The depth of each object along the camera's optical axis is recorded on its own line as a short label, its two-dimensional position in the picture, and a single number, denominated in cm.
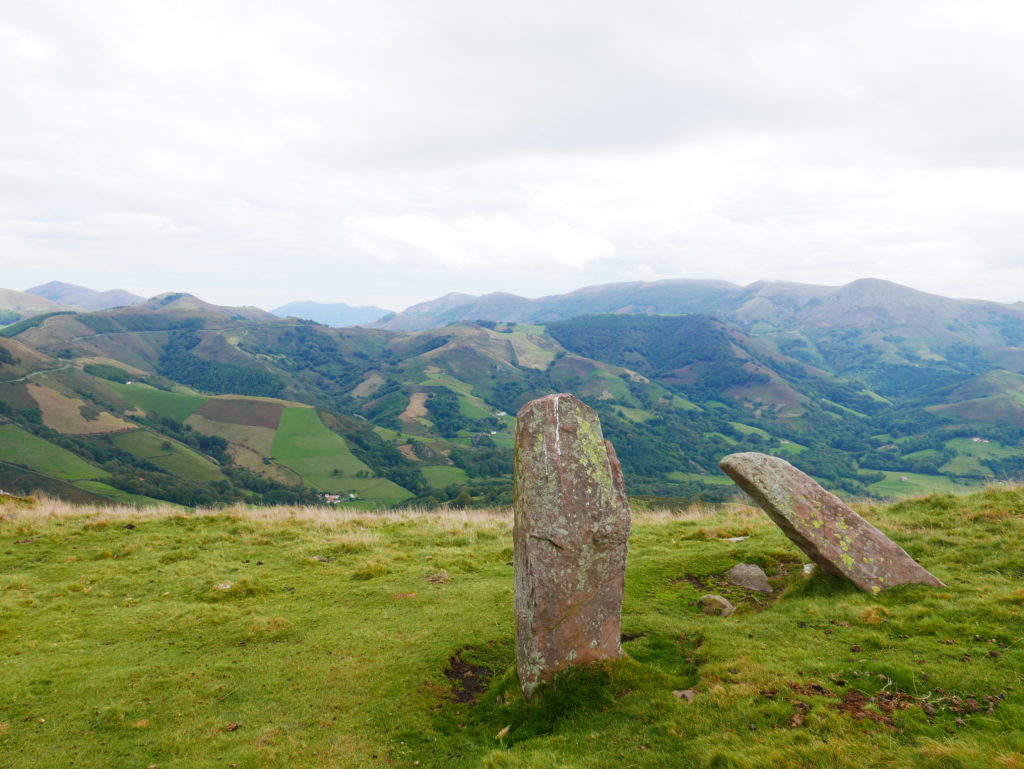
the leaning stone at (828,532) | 1079
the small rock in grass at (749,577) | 1270
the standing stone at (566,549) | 833
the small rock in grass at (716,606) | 1124
